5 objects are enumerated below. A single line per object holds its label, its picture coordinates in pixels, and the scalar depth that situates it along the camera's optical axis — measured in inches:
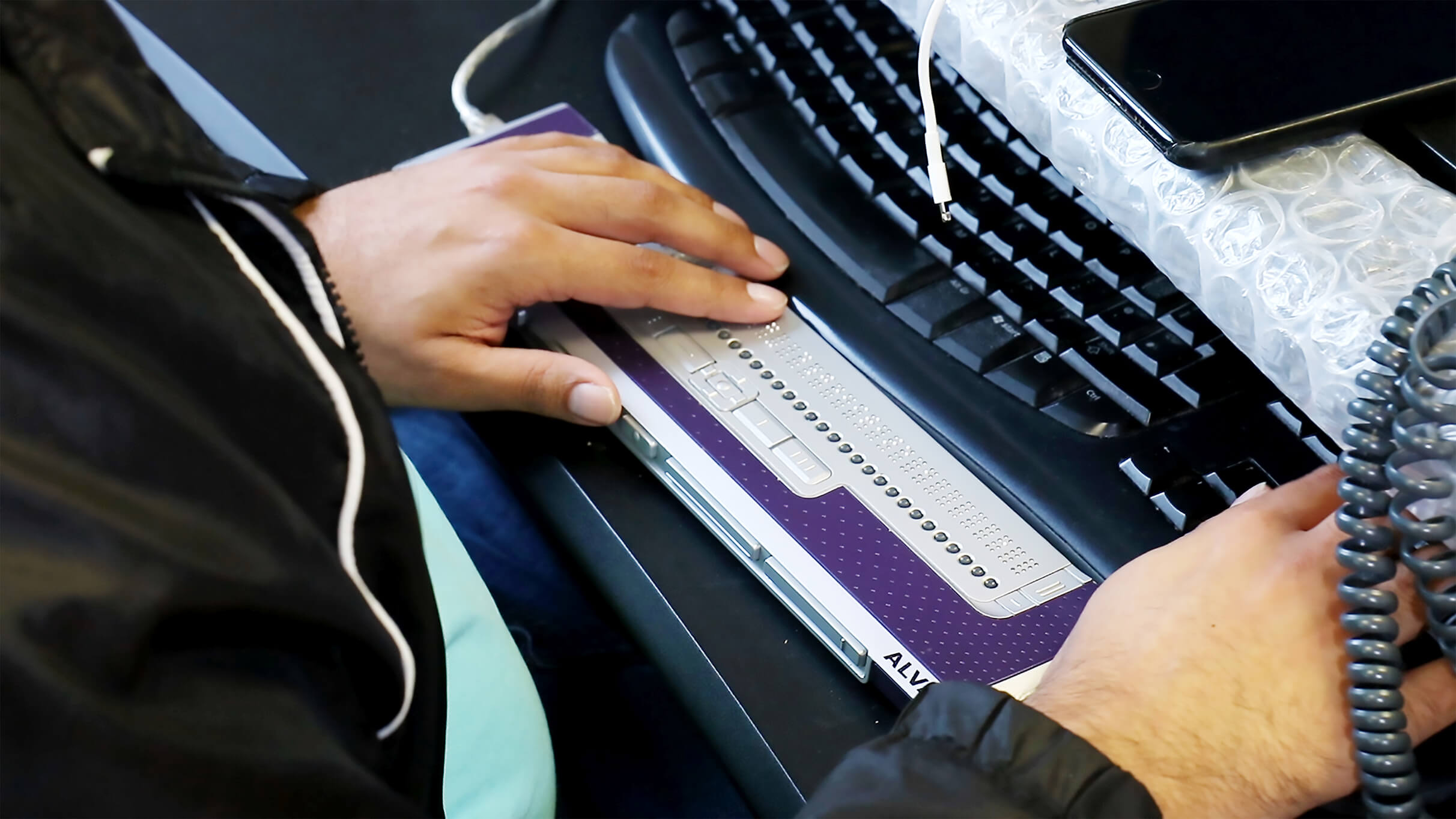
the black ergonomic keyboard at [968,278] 48.5
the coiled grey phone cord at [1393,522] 44.7
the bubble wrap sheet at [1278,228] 46.1
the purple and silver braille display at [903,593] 47.1
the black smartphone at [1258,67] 47.0
